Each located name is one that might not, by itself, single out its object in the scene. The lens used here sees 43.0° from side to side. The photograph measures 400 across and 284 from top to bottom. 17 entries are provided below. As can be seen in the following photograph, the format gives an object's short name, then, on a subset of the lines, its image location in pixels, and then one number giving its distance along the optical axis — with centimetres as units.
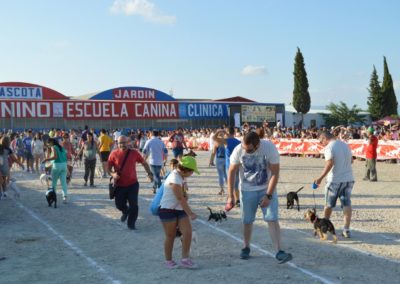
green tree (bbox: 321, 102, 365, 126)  6788
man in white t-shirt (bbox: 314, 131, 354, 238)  718
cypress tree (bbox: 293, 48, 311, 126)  5653
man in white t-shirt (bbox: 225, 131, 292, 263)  597
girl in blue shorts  589
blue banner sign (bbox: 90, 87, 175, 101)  5681
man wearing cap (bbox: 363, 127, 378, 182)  1421
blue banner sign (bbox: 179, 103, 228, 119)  5134
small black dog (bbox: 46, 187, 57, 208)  1053
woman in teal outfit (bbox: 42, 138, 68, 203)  1084
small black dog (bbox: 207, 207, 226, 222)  820
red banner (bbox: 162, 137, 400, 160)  2044
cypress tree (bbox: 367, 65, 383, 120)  5694
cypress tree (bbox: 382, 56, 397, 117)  5678
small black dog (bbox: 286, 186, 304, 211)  977
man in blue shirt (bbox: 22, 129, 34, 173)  1882
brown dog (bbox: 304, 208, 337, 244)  701
